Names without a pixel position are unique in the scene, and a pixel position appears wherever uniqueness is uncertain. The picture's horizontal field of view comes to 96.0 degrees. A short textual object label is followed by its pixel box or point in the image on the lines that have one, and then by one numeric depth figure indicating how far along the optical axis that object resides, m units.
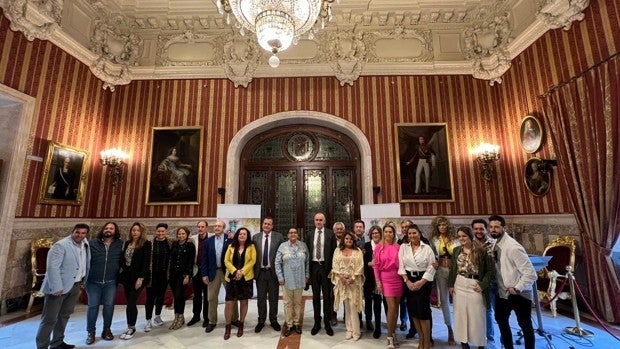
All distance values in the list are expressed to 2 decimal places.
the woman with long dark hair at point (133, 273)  4.08
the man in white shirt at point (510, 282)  3.00
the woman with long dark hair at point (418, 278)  3.45
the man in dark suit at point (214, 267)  4.46
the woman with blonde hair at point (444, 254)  3.98
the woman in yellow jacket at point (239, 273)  4.16
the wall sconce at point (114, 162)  6.77
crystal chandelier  3.50
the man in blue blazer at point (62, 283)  3.34
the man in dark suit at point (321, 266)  4.24
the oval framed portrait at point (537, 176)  5.52
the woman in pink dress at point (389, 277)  3.71
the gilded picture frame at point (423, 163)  6.88
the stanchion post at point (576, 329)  3.68
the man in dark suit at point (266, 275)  4.35
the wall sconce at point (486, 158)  6.64
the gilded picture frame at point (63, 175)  5.67
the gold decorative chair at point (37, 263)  5.18
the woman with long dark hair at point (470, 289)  3.27
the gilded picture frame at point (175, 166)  6.91
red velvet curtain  4.20
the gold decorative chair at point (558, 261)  4.71
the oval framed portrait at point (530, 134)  5.71
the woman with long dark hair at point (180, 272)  4.39
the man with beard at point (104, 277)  3.90
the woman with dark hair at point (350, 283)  3.94
